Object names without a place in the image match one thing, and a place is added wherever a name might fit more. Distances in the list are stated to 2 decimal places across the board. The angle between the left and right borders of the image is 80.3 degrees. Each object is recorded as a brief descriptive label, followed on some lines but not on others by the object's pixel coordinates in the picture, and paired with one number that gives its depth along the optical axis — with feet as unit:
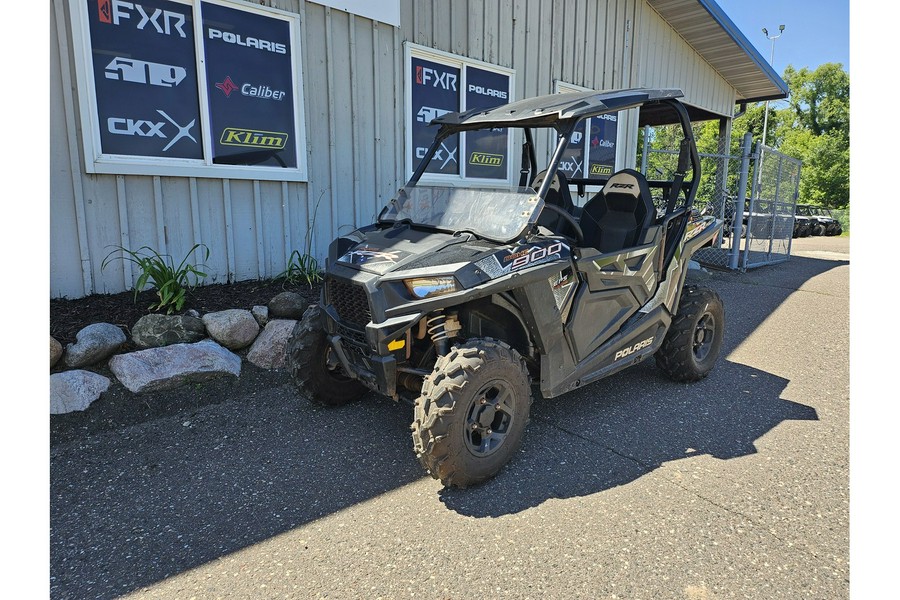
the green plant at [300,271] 17.78
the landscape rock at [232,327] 14.05
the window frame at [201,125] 13.64
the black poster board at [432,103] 21.50
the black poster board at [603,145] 30.94
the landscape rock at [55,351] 11.63
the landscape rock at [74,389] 11.21
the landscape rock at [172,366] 12.21
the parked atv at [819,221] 73.61
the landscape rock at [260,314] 14.99
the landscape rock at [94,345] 12.01
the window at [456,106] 21.43
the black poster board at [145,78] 14.07
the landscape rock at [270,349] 14.17
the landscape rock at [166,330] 13.16
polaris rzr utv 9.02
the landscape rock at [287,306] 15.43
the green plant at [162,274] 14.37
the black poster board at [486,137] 23.50
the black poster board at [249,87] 15.98
